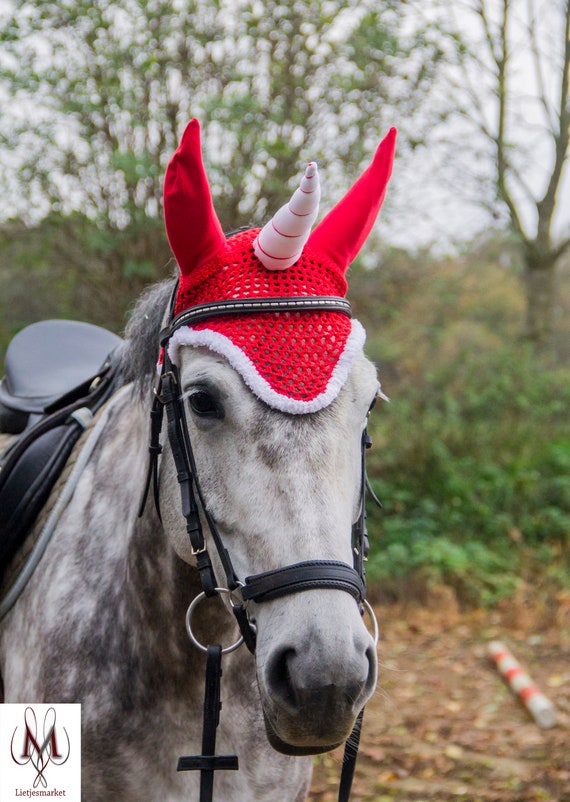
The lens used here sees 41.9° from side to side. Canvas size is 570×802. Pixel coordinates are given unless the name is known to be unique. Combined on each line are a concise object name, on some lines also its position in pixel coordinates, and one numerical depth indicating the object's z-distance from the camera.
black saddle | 2.37
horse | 1.44
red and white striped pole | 4.94
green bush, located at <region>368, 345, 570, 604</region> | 7.32
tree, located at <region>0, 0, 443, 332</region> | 5.96
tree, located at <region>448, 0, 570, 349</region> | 9.62
